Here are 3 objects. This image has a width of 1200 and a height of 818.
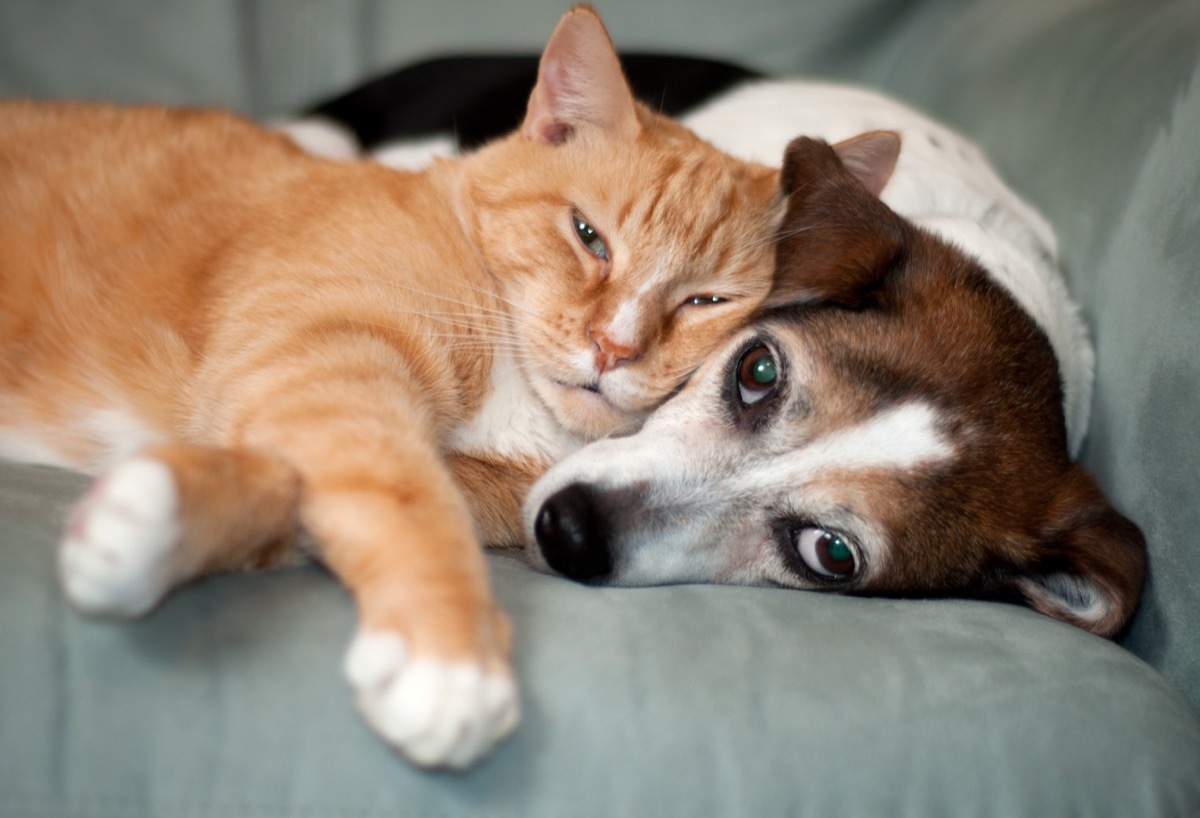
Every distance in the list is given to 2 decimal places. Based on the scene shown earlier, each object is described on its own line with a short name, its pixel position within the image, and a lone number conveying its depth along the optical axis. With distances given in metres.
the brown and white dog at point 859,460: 0.46
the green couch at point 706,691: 0.37
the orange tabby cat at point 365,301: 0.41
